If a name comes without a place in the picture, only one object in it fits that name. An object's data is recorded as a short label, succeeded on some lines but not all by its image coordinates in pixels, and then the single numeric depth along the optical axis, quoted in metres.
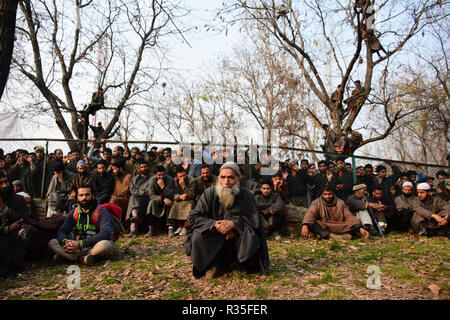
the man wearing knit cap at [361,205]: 7.86
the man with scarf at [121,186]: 8.17
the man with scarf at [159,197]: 7.66
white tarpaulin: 11.95
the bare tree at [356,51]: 11.25
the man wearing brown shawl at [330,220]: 7.13
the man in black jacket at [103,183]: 8.01
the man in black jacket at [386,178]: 9.10
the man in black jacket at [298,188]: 8.93
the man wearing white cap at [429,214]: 7.44
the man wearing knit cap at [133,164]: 8.79
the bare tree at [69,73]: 15.23
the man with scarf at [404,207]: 8.05
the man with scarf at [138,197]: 7.68
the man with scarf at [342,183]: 8.53
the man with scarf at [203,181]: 7.83
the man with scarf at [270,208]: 7.22
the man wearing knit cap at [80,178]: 7.88
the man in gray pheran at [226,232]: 4.27
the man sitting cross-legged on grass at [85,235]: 5.19
